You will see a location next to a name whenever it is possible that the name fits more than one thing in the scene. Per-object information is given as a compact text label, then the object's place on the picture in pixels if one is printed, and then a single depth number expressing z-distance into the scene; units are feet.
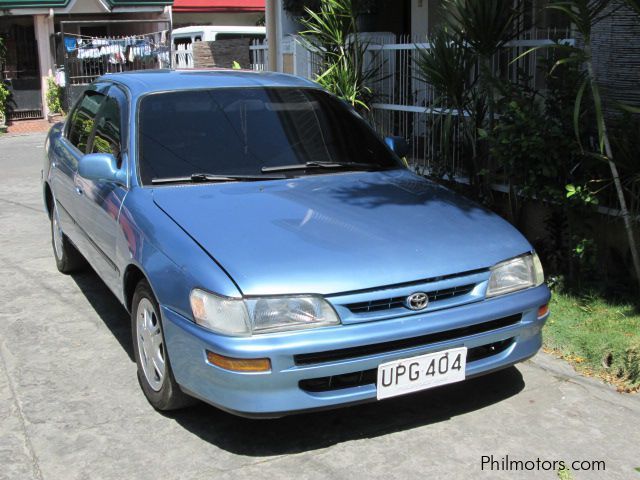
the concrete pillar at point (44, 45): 64.75
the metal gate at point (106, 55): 62.13
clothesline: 61.90
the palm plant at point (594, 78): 15.64
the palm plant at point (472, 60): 19.26
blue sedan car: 10.75
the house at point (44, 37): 63.10
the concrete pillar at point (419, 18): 34.30
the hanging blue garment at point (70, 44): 61.37
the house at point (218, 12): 84.28
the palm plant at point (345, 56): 26.61
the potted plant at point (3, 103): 62.54
